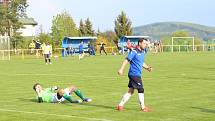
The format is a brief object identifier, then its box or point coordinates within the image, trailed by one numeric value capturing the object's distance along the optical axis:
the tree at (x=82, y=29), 110.88
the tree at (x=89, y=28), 110.11
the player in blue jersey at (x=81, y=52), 59.90
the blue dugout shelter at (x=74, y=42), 74.50
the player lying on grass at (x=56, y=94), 16.30
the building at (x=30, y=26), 155.25
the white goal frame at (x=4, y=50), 65.38
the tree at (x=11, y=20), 98.50
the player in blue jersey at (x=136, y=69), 14.49
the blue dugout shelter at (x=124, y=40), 76.88
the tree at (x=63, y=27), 98.88
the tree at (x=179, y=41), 86.84
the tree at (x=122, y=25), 109.27
